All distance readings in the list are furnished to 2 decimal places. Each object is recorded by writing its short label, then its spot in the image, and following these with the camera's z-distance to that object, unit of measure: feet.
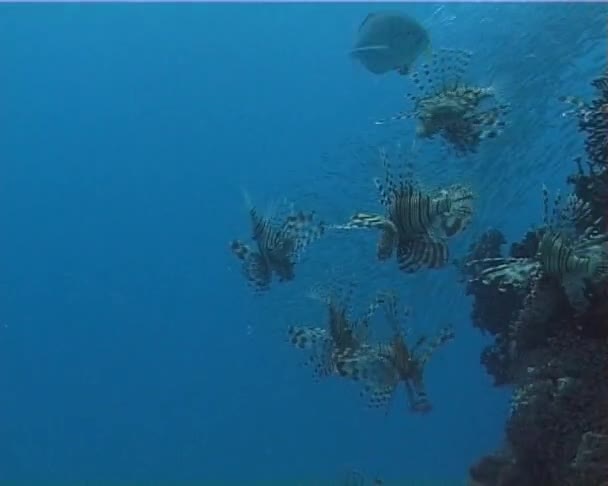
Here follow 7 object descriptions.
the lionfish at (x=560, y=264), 11.69
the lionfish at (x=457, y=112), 12.12
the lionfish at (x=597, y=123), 13.85
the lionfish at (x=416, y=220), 11.57
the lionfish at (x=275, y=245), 13.01
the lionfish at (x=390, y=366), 12.66
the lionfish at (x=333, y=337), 13.00
